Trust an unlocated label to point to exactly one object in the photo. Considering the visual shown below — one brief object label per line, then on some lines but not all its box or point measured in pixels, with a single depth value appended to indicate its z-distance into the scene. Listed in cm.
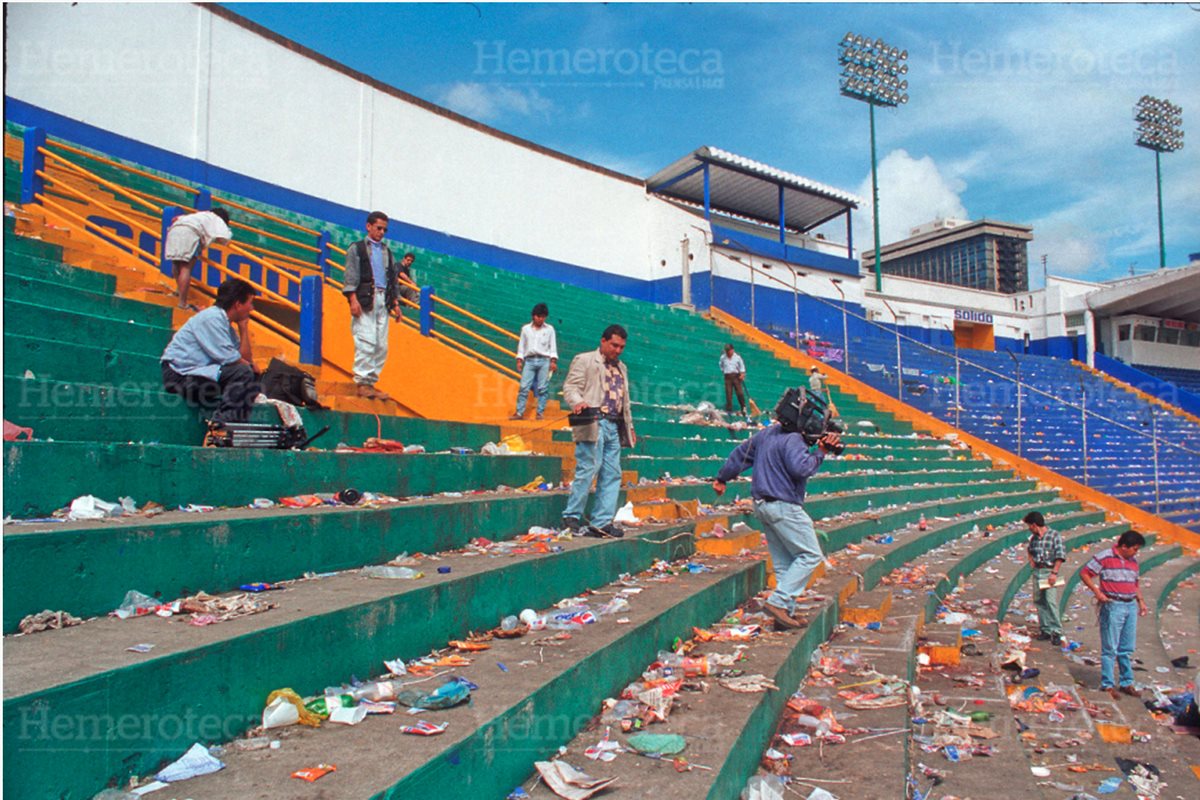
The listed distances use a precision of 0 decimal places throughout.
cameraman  502
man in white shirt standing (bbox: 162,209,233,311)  609
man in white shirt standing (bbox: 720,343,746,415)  1279
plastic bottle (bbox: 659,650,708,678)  393
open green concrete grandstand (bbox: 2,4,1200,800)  236
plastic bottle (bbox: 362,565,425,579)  352
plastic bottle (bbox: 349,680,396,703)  269
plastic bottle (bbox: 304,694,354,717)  250
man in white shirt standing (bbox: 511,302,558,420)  794
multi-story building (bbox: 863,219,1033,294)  5341
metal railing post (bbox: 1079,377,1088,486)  1592
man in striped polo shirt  681
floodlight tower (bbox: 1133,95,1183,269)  4306
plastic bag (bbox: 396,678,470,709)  261
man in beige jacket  557
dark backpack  475
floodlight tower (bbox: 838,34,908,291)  3481
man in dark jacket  639
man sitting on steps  422
